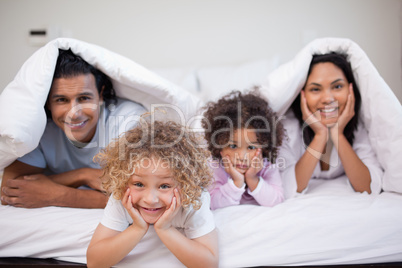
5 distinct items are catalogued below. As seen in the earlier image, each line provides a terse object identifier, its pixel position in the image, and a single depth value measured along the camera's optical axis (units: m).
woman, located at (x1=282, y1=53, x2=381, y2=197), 1.02
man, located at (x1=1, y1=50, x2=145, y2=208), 0.93
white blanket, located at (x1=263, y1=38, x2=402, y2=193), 0.97
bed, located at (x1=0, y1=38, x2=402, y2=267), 0.77
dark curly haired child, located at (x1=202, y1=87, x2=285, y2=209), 0.94
